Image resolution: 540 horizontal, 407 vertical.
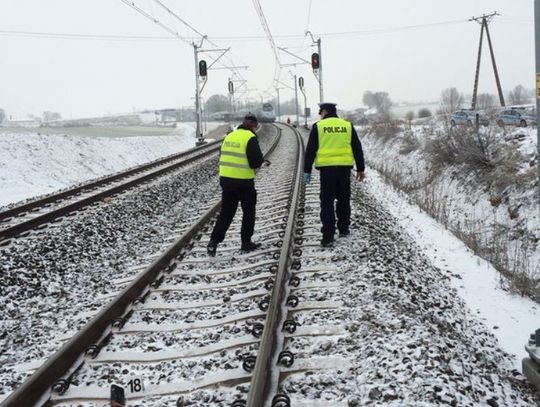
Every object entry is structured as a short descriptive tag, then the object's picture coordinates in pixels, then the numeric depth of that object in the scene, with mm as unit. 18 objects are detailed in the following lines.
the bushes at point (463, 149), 15359
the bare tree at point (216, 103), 112919
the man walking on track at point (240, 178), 6750
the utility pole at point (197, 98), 30959
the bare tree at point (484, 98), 70319
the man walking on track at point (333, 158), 6969
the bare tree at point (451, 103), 29072
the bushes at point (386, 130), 28456
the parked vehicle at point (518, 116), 27562
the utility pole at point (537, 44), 3379
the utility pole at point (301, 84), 45906
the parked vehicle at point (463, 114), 31786
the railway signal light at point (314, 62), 32847
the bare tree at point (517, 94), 96950
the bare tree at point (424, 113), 58062
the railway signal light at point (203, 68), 29328
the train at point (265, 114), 61219
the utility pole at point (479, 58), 39406
